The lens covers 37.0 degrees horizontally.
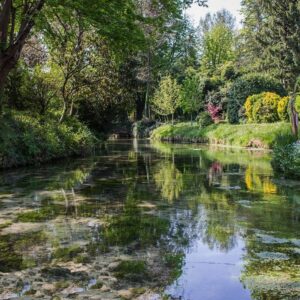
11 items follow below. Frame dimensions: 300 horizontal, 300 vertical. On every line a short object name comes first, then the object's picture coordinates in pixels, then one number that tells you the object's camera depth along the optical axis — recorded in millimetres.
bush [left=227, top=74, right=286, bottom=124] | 37812
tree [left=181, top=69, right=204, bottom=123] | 46219
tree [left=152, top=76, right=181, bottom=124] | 48688
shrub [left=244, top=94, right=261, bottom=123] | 34781
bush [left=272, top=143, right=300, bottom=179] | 13805
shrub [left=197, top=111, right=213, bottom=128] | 42125
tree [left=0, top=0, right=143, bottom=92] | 11148
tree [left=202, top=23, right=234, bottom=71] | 70875
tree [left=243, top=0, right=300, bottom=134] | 38375
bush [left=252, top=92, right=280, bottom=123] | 32750
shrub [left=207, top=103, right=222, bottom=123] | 42025
